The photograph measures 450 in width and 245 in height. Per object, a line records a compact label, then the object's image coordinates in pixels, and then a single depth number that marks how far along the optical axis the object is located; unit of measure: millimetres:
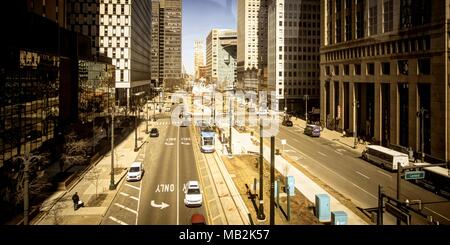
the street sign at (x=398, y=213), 14320
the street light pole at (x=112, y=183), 29953
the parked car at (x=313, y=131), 61531
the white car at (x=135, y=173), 32719
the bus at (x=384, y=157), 36594
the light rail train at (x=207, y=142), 45656
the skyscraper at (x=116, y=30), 98625
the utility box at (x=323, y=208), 22825
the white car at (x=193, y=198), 25453
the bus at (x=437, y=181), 28547
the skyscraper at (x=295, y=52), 111500
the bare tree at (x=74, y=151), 35656
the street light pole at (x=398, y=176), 21062
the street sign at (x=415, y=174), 20344
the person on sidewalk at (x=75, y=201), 24594
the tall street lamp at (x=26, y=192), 17127
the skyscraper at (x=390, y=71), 40938
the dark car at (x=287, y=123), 76562
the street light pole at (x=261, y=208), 22139
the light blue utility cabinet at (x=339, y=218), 20875
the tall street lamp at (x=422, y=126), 42219
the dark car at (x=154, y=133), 59312
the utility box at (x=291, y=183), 27266
